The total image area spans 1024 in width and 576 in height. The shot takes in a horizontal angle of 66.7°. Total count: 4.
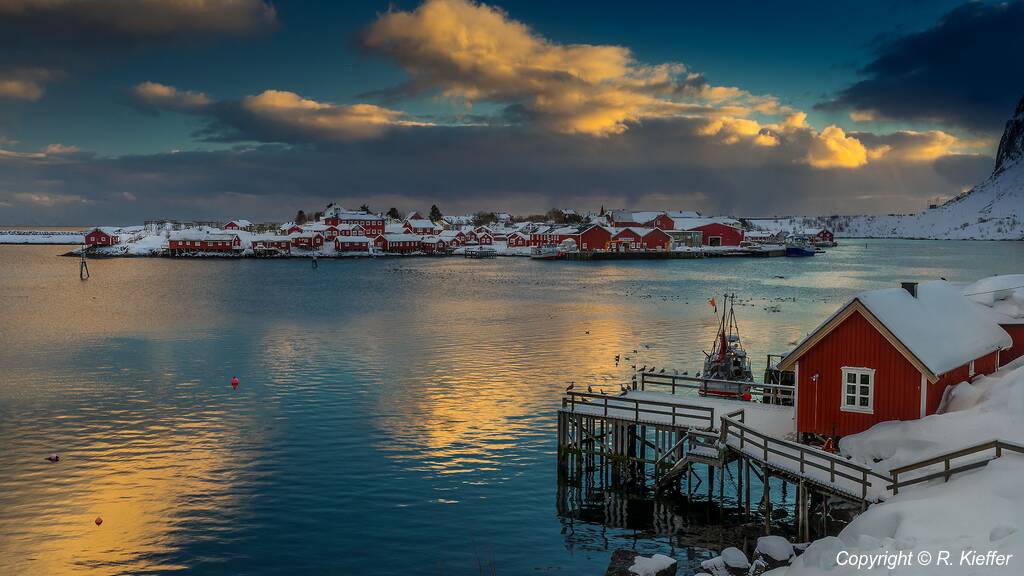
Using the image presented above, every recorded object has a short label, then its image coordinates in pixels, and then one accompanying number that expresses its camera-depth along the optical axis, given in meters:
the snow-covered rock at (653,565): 20.11
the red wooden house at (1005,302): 30.50
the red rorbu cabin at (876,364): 24.20
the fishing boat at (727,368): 38.44
